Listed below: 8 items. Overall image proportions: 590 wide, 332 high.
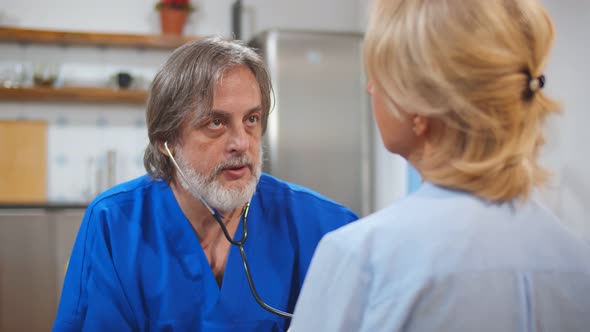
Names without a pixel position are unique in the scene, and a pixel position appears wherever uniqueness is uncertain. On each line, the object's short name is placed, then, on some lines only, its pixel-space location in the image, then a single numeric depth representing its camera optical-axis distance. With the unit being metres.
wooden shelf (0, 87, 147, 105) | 3.46
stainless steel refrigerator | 3.56
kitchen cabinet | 3.11
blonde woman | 0.64
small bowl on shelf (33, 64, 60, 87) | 3.50
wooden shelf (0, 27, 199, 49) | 3.48
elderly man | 1.25
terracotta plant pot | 3.68
